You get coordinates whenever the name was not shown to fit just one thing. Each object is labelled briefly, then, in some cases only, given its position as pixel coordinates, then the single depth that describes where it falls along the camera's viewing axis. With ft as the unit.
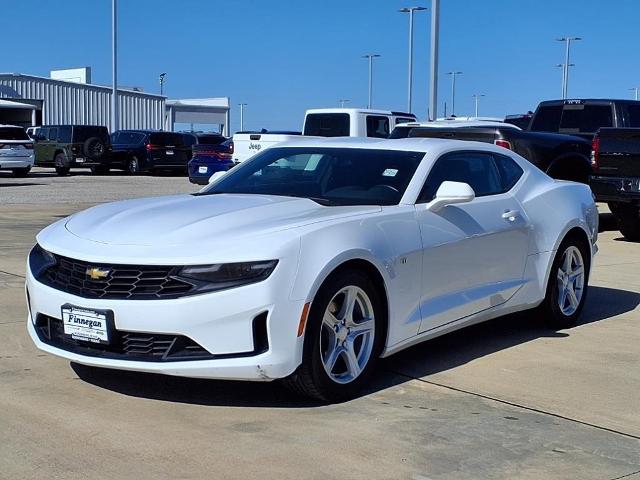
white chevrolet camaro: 15.06
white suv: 93.40
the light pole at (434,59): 69.56
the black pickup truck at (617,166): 39.99
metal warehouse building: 153.07
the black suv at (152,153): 107.96
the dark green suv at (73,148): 105.91
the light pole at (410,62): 135.23
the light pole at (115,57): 131.44
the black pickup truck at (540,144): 41.68
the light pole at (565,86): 184.85
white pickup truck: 64.64
